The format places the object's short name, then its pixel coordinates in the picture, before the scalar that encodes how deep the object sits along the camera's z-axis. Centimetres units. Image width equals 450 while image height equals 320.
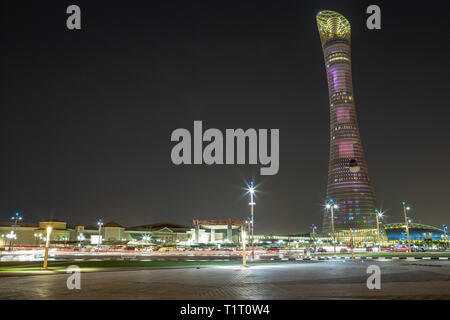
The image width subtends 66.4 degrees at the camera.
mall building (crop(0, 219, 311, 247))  12344
